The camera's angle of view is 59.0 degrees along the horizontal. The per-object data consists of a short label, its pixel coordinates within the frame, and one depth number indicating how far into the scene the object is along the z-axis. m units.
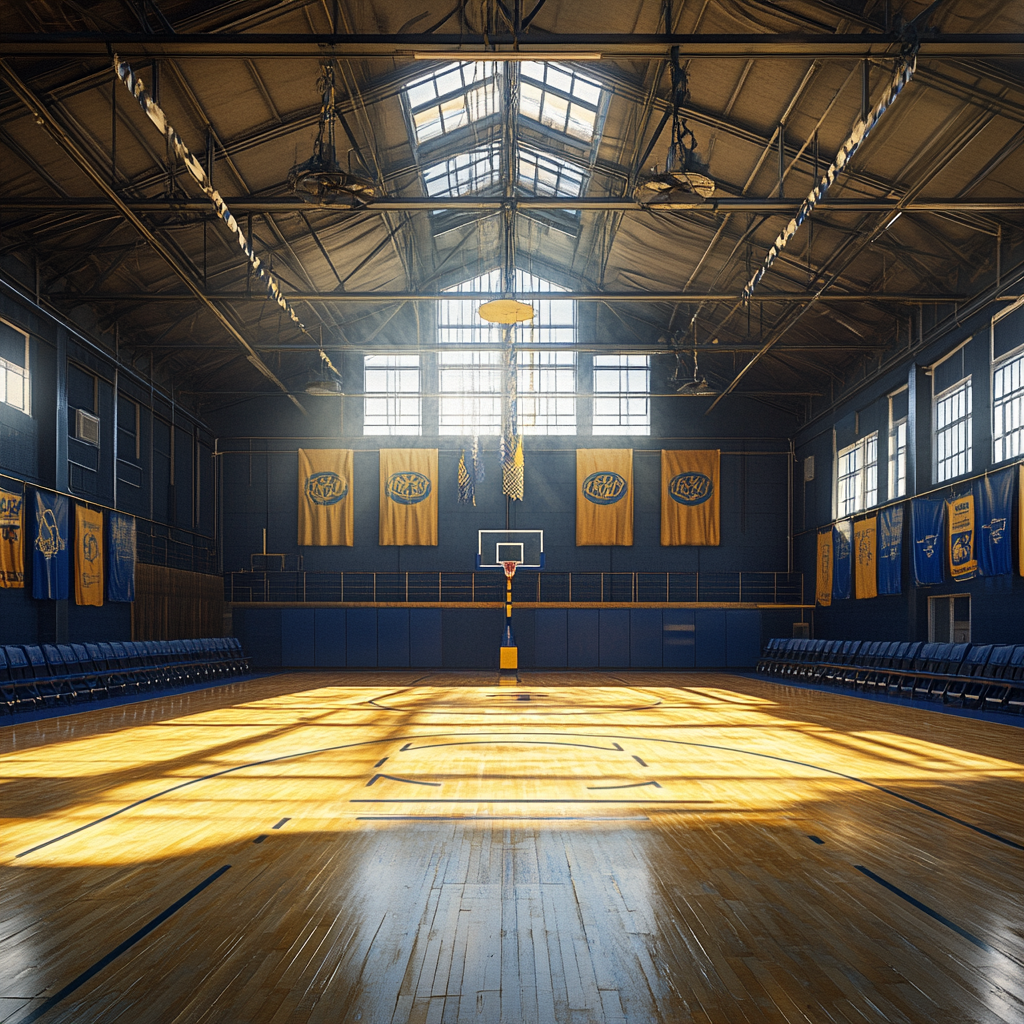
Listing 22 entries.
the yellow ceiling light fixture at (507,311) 14.71
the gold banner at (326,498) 25.28
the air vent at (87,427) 17.69
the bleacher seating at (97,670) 13.21
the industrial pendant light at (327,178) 10.06
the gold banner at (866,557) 19.77
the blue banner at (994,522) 14.08
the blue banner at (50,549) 15.50
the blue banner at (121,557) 18.30
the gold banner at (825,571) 22.66
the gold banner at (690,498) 25.41
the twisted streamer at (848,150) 9.60
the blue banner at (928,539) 16.75
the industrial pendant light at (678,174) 9.78
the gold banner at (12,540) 14.42
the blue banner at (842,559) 21.22
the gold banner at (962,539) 15.52
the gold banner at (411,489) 25.33
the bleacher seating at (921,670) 13.22
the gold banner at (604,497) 25.33
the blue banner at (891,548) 18.39
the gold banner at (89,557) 16.94
